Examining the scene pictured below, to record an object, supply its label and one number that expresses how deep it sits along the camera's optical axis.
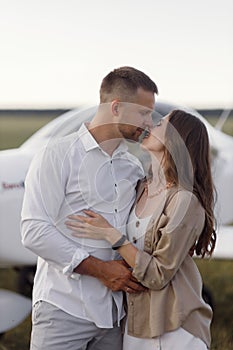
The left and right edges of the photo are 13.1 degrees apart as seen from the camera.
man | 3.18
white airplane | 4.90
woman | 3.14
